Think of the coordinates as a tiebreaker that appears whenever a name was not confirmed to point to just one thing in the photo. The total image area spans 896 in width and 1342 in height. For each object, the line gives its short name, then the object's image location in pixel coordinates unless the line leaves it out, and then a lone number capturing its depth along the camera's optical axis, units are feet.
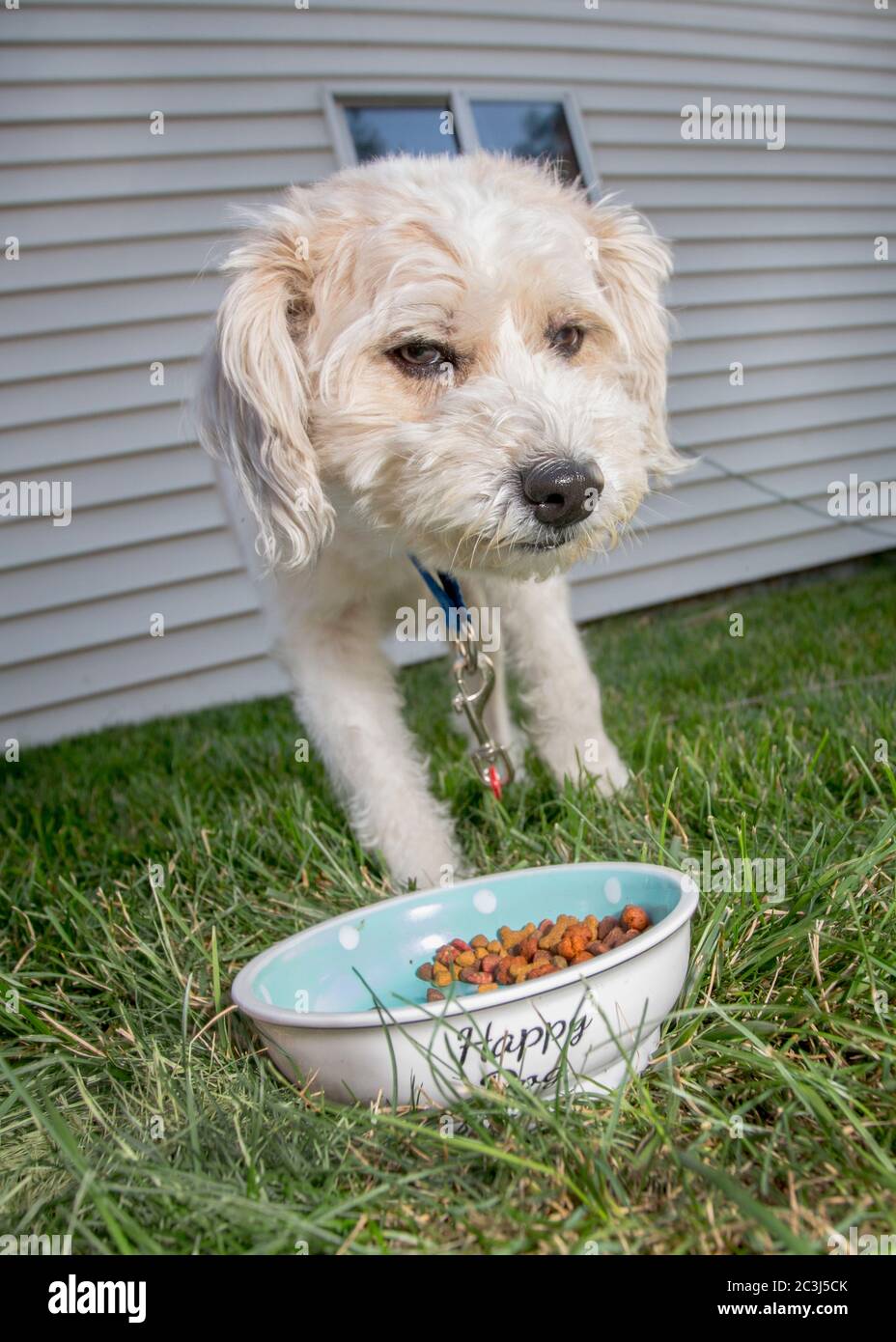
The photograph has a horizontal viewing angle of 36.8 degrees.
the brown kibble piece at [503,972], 1.15
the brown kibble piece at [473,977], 1.17
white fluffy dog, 1.33
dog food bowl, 1.03
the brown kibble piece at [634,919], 1.16
